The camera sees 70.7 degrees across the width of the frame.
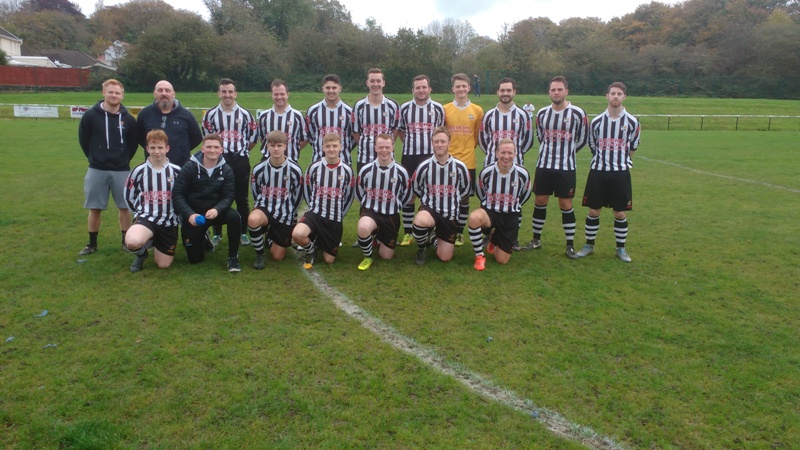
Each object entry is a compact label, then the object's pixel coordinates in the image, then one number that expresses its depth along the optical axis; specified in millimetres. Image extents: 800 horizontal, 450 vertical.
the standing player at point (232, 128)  6414
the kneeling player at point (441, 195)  6012
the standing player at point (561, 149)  6320
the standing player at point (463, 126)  6621
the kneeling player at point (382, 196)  5949
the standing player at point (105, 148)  6145
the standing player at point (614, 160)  6145
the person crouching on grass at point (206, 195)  5660
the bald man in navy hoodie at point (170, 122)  6242
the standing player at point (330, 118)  6469
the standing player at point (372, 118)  6504
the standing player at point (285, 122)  6484
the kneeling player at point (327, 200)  5848
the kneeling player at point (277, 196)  5945
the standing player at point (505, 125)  6480
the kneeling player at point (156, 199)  5676
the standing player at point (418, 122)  6438
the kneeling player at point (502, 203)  6027
